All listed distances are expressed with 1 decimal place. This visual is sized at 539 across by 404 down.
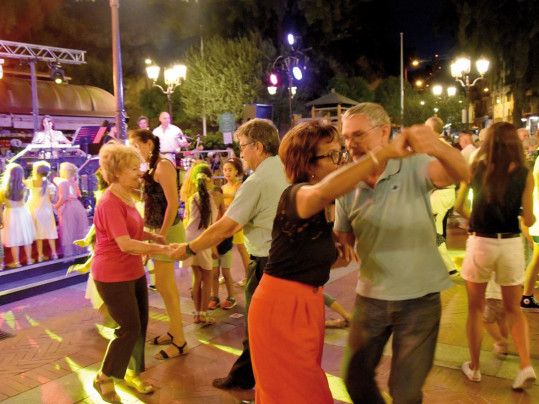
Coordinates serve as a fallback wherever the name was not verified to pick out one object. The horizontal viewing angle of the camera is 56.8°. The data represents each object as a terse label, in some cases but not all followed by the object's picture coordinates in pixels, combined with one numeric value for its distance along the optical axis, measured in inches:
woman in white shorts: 143.9
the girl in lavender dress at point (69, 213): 324.8
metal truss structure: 753.6
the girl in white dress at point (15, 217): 297.1
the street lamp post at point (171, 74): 654.5
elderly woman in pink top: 138.1
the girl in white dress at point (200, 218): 212.5
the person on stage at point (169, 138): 500.7
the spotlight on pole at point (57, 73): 823.0
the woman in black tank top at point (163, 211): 174.9
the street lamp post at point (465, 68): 563.2
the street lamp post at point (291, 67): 869.8
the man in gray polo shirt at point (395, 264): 95.3
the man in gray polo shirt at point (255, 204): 121.8
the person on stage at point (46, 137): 589.4
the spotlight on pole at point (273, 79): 740.4
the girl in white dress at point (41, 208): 317.4
